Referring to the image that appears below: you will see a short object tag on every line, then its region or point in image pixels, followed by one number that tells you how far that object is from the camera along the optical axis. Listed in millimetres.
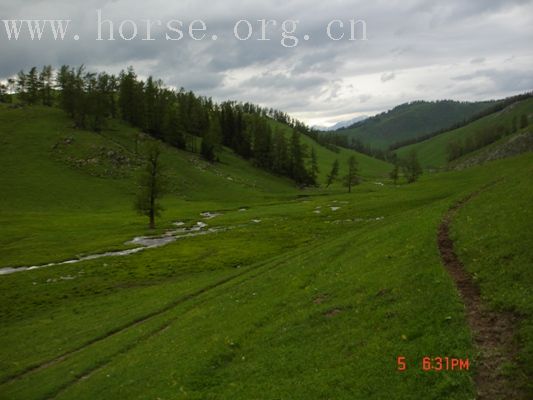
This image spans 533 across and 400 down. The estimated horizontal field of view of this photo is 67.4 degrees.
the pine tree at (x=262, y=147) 184500
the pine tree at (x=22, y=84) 176500
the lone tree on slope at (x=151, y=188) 83062
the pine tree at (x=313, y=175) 181000
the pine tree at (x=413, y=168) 164750
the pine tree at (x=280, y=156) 177875
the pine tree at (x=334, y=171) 164750
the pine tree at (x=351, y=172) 150625
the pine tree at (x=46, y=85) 178962
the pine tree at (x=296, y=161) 176500
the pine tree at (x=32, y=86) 175875
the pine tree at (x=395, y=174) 172525
